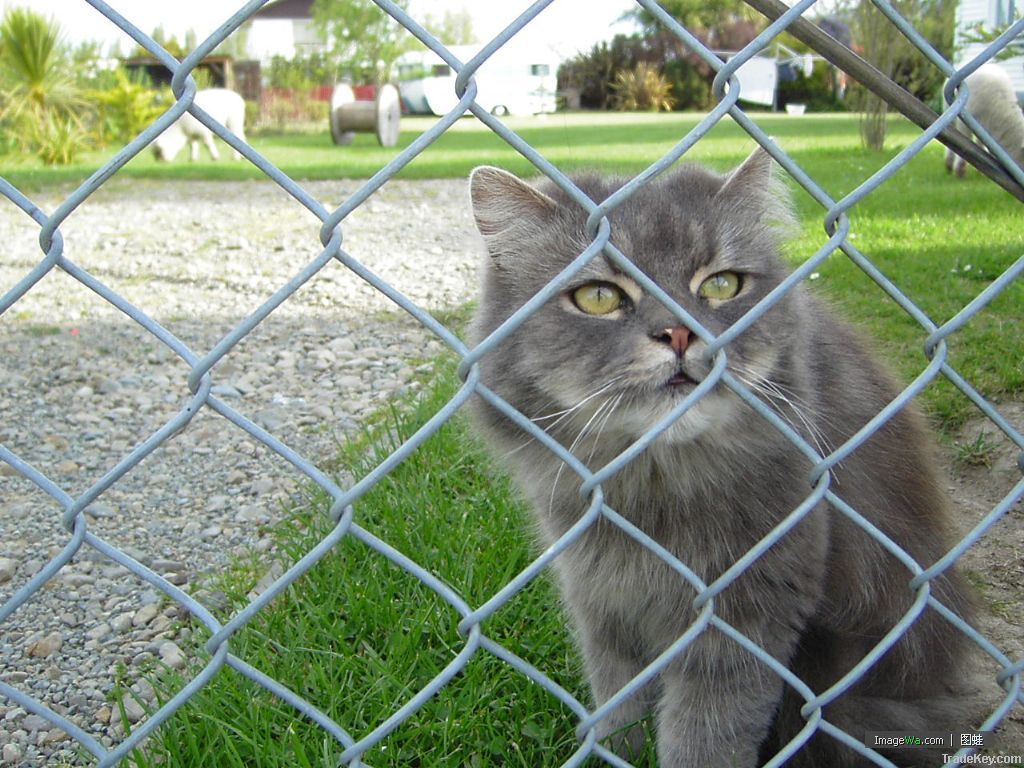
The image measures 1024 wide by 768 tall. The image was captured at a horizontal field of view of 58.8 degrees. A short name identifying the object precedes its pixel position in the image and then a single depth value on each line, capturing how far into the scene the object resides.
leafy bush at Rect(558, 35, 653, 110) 9.09
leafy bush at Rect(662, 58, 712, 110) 12.70
